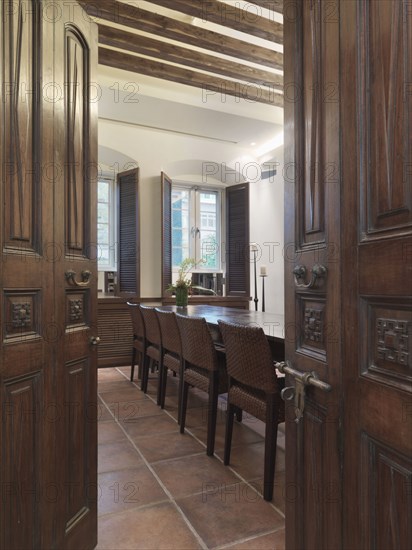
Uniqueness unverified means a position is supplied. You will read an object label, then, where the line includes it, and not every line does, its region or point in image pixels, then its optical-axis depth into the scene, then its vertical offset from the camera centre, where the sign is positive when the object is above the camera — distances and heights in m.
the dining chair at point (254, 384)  1.93 -0.60
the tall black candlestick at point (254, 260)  6.13 +0.25
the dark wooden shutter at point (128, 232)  5.36 +0.64
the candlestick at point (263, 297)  6.04 -0.35
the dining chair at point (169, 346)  3.04 -0.59
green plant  4.49 -0.10
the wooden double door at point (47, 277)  1.08 +0.00
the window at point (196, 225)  6.61 +0.90
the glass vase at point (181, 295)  4.50 -0.23
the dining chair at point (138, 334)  3.95 -0.63
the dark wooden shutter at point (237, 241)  6.18 +0.58
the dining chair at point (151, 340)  3.48 -0.61
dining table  2.28 -0.37
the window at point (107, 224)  6.01 +0.83
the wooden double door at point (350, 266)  0.71 +0.02
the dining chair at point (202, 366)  2.45 -0.62
